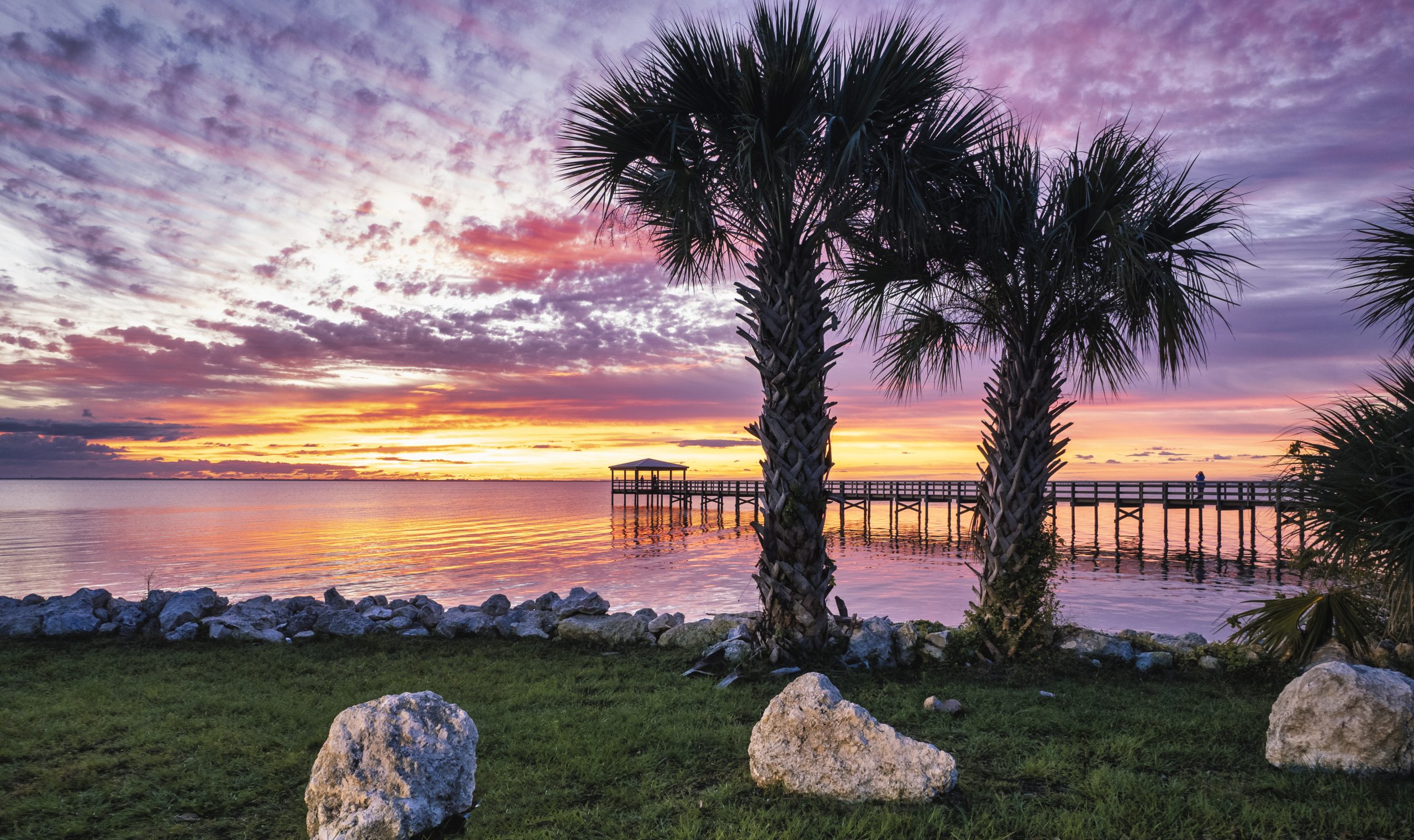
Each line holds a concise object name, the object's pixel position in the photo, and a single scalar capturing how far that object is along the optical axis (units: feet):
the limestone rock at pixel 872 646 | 28.58
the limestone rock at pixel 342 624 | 35.96
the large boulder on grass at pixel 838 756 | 14.97
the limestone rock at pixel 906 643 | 29.27
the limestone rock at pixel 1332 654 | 25.68
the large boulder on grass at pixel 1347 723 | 15.84
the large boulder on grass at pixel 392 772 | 13.12
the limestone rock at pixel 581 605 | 41.39
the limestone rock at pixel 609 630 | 33.99
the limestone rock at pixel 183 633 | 34.49
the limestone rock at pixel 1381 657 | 25.09
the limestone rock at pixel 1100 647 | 29.40
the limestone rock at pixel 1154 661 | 28.30
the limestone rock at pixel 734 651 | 28.51
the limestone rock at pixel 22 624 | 34.96
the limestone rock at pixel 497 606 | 45.32
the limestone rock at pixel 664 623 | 34.50
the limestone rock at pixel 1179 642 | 29.90
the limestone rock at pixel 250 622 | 34.71
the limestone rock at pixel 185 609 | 36.14
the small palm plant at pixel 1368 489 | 17.01
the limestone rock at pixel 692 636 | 32.50
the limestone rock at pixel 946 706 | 21.89
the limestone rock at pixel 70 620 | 35.27
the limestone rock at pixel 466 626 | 36.24
